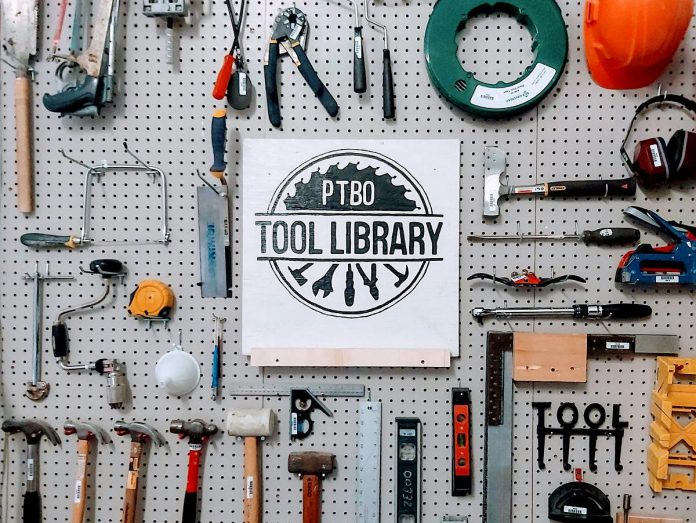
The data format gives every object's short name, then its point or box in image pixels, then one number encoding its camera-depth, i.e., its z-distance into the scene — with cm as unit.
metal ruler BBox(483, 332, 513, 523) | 132
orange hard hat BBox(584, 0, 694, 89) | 116
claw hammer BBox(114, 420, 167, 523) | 132
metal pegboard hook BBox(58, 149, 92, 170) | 135
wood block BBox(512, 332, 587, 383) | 130
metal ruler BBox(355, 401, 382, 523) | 134
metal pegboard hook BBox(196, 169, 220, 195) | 134
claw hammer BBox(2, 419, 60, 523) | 133
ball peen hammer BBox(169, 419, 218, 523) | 132
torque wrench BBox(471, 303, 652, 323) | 129
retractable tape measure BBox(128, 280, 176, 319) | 131
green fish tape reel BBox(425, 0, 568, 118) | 127
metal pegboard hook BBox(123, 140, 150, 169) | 133
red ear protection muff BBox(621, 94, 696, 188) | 124
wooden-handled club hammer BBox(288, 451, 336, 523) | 132
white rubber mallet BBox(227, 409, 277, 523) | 131
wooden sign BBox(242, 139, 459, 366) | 133
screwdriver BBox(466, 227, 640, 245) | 129
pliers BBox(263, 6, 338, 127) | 129
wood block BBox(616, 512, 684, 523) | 132
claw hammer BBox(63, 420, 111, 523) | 133
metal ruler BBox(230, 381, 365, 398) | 135
